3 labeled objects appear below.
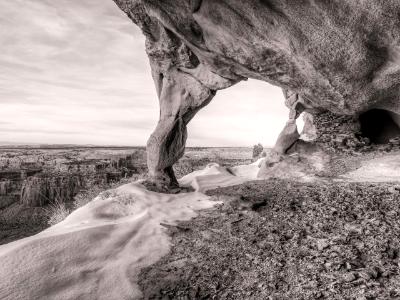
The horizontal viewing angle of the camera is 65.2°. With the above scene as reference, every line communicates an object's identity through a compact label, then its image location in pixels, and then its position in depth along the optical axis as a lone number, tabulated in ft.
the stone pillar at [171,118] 28.02
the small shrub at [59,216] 39.34
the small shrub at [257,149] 78.95
